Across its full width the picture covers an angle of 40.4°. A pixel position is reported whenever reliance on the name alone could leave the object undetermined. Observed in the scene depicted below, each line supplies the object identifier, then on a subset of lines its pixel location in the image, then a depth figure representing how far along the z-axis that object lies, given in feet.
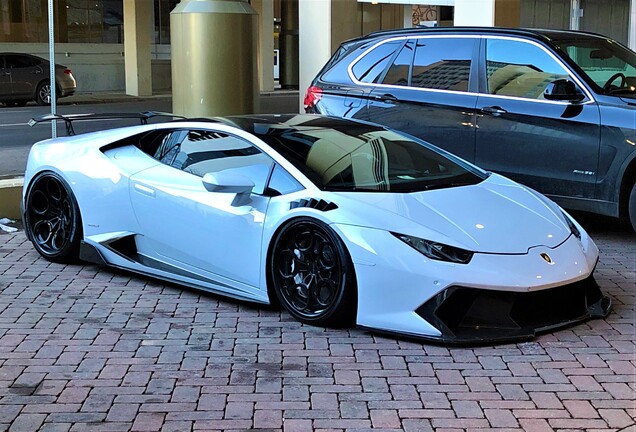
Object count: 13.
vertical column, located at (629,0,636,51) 57.00
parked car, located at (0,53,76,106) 80.74
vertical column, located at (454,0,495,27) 41.73
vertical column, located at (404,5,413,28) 110.11
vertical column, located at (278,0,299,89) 125.80
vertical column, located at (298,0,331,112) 47.24
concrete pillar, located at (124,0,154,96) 101.45
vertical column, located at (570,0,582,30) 67.05
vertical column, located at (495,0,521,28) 41.70
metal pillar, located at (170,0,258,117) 31.40
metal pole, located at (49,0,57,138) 28.02
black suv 23.61
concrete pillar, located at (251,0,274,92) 117.08
